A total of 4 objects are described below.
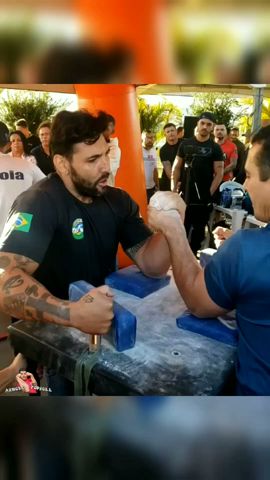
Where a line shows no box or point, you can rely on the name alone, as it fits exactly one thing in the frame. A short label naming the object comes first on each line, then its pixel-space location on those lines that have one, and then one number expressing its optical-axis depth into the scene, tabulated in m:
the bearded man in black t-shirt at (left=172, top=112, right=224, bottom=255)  3.09
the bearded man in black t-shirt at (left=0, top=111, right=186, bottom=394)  0.99
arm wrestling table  0.83
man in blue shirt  0.76
